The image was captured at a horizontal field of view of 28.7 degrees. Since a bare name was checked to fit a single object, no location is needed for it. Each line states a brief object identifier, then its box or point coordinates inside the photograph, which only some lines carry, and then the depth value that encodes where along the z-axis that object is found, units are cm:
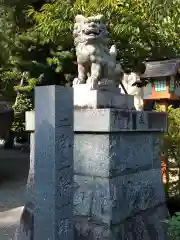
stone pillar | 305
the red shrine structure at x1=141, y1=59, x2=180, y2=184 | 841
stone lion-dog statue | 459
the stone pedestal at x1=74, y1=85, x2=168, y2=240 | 405
